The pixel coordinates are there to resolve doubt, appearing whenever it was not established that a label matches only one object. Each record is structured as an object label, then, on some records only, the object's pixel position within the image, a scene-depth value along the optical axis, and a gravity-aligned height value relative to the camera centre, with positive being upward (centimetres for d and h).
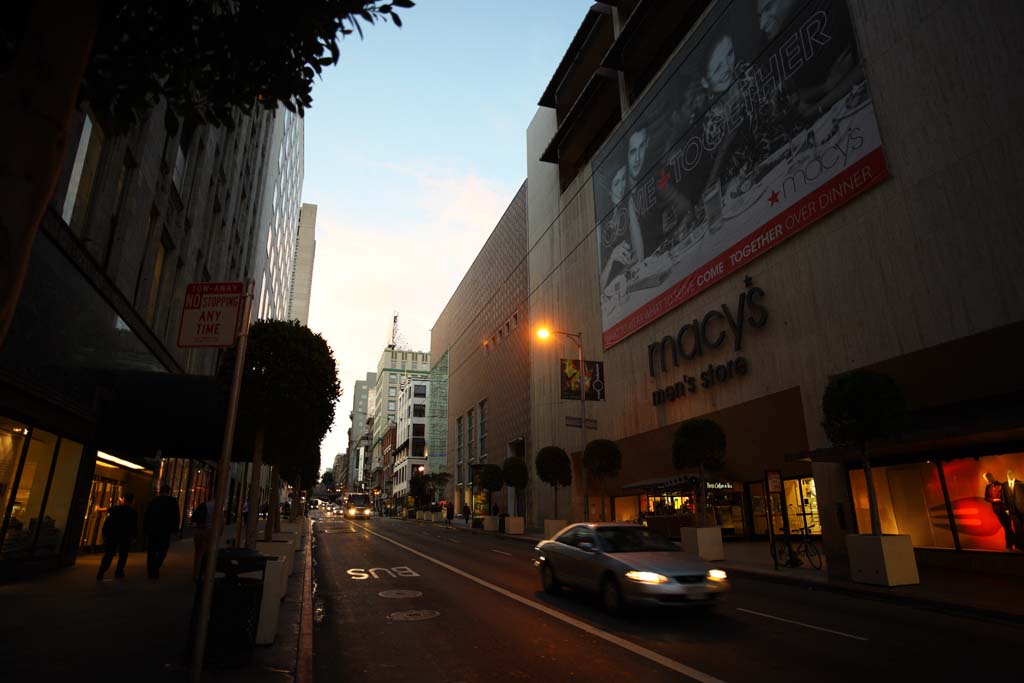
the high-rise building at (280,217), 4278 +2716
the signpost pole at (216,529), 459 -17
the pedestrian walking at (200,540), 1040 -59
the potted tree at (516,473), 3853 +210
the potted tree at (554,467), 3209 +205
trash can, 605 -111
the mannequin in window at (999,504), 1388 -14
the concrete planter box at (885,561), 1202 -130
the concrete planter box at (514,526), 3488 -131
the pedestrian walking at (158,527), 1220 -38
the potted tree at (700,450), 1873 +173
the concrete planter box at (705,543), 1756 -125
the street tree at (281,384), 1056 +229
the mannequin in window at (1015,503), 1366 -12
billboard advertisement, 1842 +1368
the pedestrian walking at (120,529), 1193 -40
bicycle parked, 1541 -156
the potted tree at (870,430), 1214 +157
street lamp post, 2580 +493
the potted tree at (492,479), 4326 +192
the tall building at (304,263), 11675 +5134
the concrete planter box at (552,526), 3059 -117
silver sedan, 848 -105
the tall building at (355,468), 18362 +1289
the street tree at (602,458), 2647 +205
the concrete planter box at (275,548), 1092 -77
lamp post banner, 2719 +579
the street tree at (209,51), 483 +397
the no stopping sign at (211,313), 528 +179
